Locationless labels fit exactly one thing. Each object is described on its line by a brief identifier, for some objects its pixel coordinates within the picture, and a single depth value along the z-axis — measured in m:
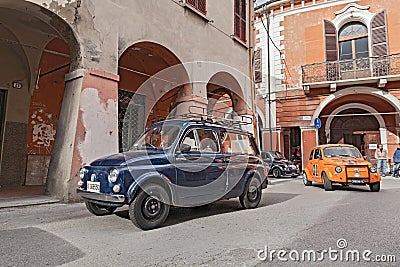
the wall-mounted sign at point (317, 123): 18.33
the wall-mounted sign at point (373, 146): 18.50
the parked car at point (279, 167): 16.12
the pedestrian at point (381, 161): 16.41
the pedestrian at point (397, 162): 15.78
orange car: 9.34
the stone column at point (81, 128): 6.59
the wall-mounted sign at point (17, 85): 9.34
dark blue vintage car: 4.50
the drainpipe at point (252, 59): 13.60
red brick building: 17.80
